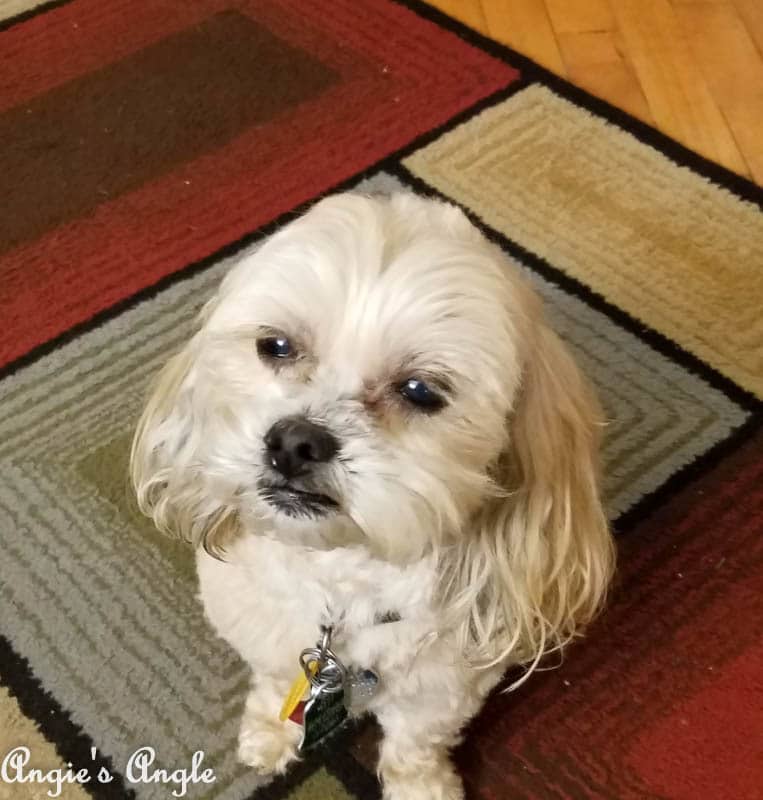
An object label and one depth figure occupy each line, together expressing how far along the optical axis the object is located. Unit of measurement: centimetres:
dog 67
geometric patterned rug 104
